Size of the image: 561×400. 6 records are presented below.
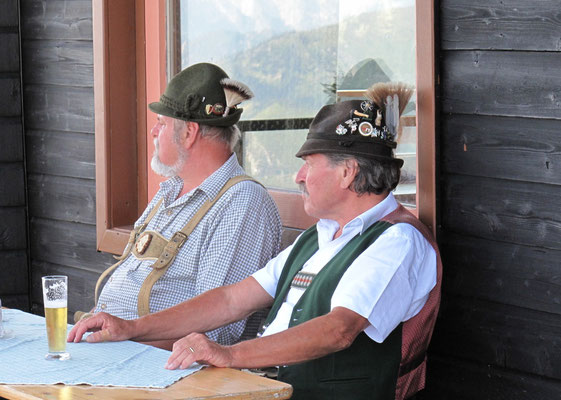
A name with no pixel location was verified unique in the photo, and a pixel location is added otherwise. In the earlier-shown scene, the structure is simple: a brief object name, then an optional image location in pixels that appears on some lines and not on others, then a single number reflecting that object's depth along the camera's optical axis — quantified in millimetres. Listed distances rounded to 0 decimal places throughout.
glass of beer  3702
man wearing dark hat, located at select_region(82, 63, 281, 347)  5163
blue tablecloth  3394
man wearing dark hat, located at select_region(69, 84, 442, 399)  3861
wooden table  3205
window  4955
